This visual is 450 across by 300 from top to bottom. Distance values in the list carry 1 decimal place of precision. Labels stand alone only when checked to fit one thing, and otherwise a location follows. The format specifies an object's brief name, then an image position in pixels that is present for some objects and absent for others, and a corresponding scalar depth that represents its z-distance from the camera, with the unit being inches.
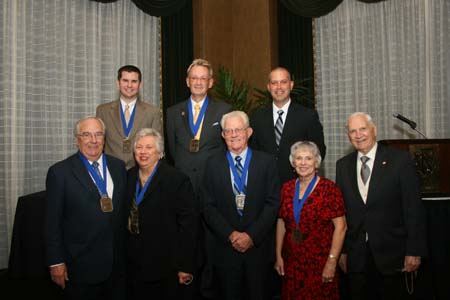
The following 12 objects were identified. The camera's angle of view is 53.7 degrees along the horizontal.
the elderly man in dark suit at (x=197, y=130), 136.1
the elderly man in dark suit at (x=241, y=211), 115.4
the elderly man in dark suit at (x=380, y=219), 110.4
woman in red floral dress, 114.4
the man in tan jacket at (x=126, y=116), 141.4
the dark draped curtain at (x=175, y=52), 241.4
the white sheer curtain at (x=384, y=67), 202.1
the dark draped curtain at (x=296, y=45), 239.3
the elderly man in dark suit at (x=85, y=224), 102.3
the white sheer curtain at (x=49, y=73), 187.3
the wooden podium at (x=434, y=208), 138.1
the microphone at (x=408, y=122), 149.5
